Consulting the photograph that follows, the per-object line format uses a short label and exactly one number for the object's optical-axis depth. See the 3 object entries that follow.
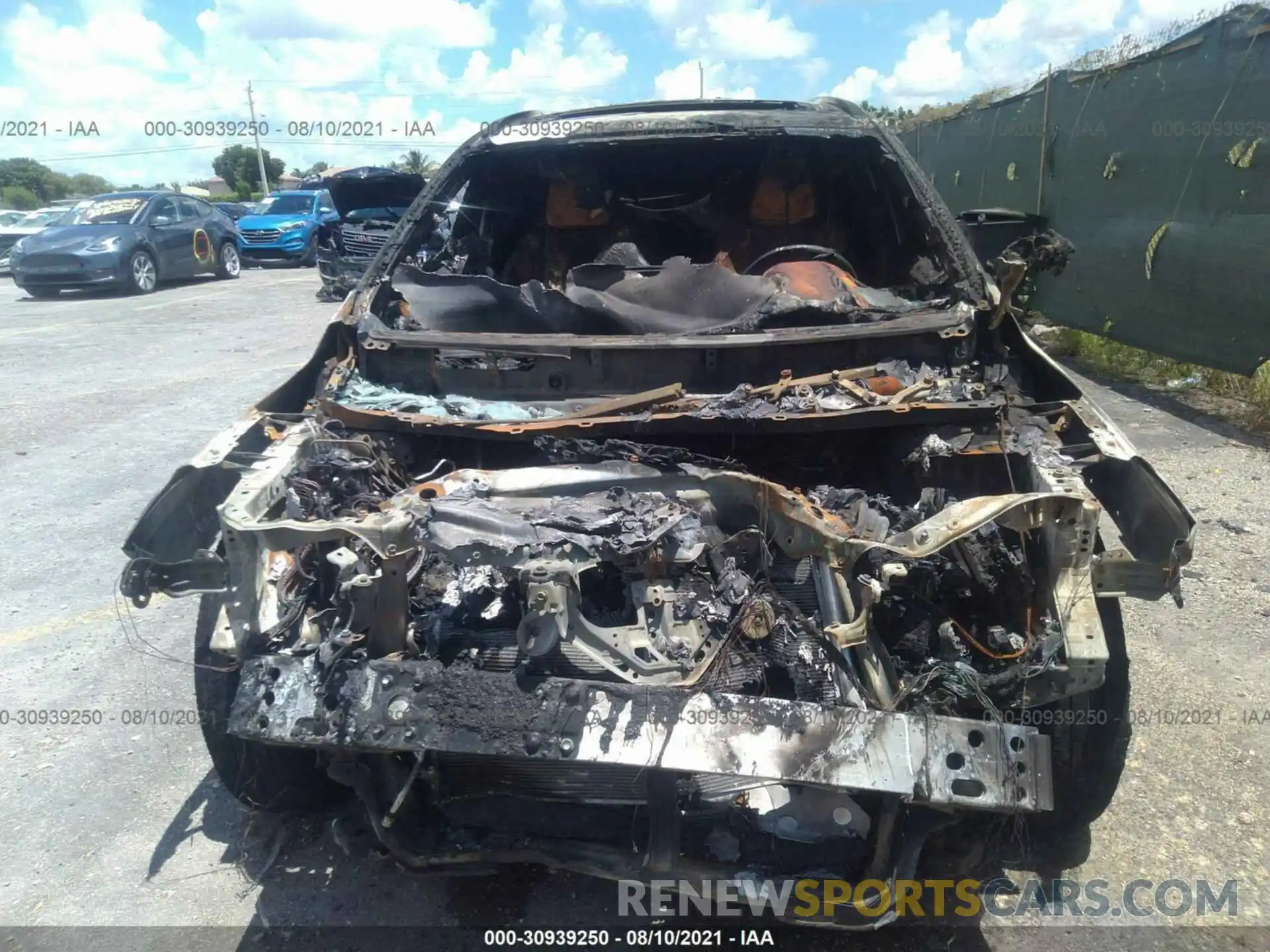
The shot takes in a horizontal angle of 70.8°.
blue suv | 16.67
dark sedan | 12.66
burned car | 1.90
